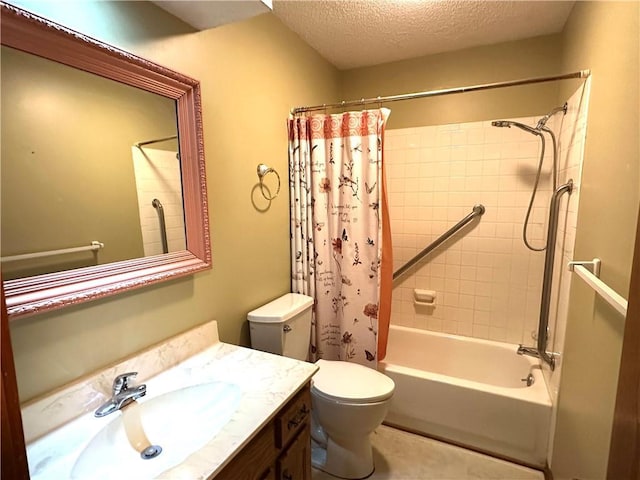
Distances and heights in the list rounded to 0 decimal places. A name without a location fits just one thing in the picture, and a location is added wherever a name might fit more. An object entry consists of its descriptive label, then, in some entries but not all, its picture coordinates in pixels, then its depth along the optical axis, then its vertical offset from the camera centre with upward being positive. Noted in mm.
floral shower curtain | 1866 -220
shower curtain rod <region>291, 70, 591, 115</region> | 1482 +519
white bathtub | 1774 -1209
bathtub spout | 2105 -1000
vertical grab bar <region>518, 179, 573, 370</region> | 1854 -537
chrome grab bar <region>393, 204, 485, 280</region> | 2335 -336
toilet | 1581 -941
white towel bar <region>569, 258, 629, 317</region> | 857 -279
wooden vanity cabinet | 913 -775
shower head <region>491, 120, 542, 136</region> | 2006 +399
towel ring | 1734 +120
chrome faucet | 1004 -615
